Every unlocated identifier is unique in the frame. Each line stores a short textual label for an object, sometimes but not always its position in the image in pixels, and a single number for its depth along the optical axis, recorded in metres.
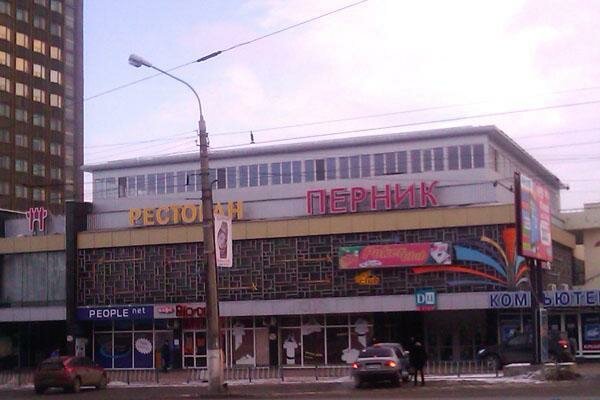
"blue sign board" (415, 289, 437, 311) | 48.06
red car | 37.91
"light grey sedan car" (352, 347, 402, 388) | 33.41
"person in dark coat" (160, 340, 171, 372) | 51.59
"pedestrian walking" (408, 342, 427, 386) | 33.81
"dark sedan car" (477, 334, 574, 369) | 40.50
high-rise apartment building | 113.06
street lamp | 32.12
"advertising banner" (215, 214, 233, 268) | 33.94
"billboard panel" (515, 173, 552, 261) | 36.56
